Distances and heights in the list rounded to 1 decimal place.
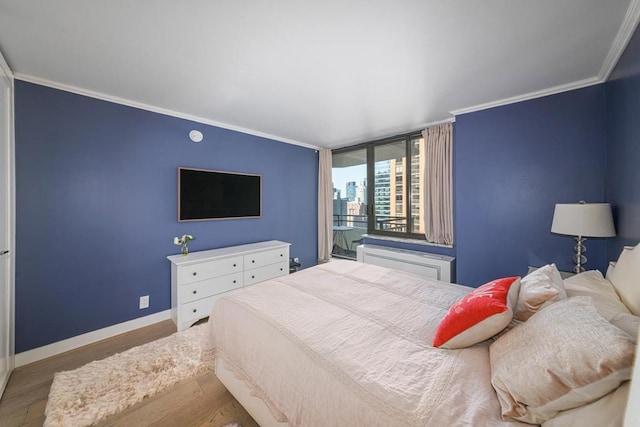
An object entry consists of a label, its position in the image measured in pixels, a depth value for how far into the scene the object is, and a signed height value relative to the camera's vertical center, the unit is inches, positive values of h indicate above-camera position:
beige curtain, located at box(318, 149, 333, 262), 182.7 +10.0
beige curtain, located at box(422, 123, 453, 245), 126.6 +17.6
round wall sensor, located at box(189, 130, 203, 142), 119.6 +42.0
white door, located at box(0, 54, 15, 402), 71.4 -2.4
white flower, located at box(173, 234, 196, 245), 112.3 -10.7
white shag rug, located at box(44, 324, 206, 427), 61.6 -49.8
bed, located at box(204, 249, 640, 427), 28.8 -25.0
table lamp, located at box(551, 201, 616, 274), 72.2 -1.9
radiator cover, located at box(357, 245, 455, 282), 120.7 -25.1
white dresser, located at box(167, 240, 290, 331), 102.4 -27.9
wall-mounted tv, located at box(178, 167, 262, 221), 117.5 +12.6
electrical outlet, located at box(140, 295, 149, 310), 105.6 -37.9
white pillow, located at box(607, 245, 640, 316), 41.0 -12.5
